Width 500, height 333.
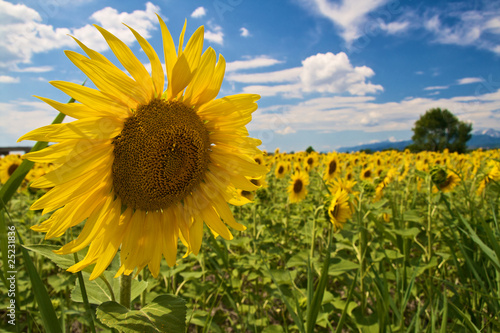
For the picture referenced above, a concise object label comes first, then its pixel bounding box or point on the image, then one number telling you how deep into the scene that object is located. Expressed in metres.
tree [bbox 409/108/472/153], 41.66
